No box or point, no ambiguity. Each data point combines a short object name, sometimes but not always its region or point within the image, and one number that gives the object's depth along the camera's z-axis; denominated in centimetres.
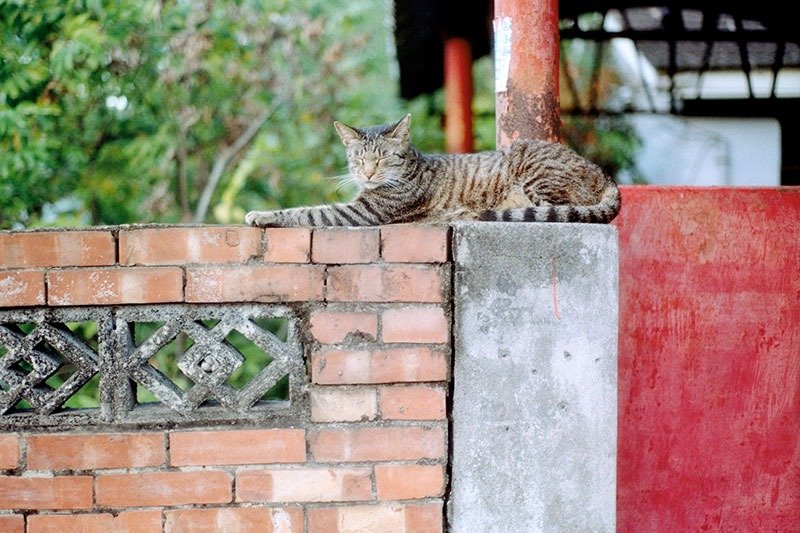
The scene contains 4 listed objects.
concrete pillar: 226
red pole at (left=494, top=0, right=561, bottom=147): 275
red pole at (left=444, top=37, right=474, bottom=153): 647
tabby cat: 266
